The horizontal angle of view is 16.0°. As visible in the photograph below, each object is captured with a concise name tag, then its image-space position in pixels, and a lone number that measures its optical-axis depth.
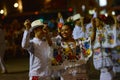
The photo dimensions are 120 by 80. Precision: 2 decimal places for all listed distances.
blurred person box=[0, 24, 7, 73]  14.50
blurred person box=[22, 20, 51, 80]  7.17
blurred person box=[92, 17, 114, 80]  9.46
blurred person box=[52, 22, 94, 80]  7.09
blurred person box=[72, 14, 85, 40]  10.42
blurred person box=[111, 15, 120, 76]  10.89
